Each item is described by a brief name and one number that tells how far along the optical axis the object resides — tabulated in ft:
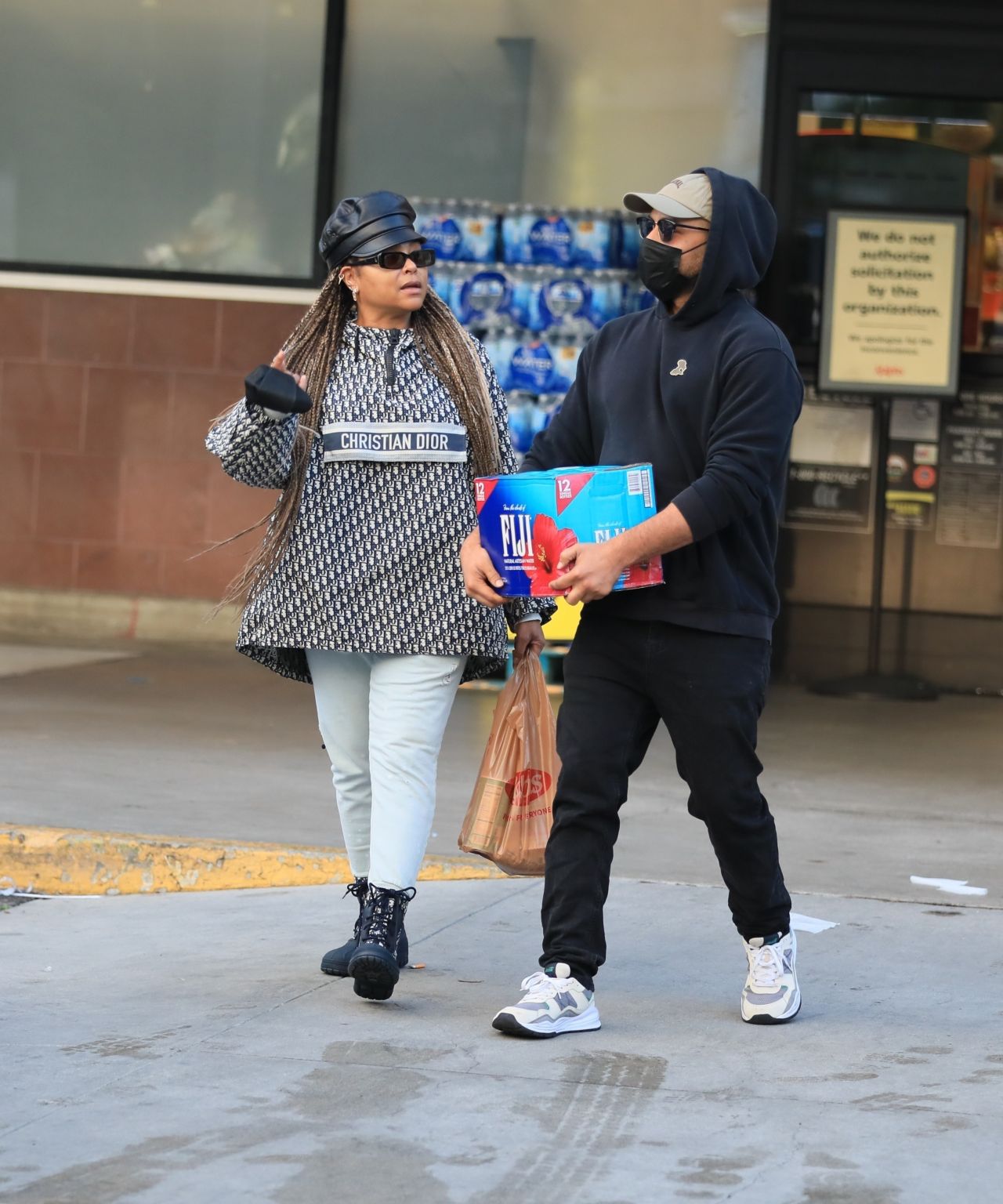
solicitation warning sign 63.46
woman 28.45
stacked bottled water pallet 59.98
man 26.14
